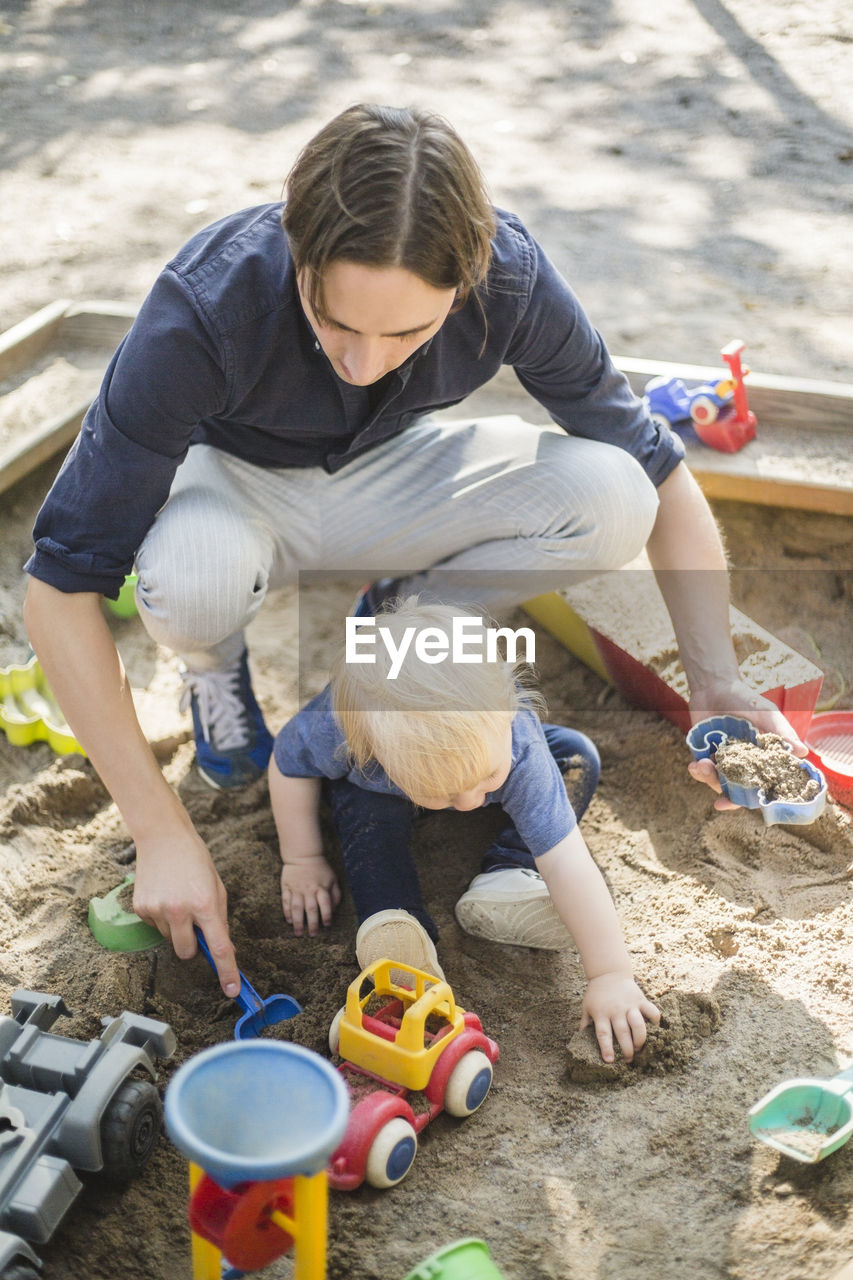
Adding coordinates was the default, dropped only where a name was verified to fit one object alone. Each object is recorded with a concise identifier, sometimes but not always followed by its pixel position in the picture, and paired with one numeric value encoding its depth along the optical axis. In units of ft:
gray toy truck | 4.10
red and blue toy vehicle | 8.07
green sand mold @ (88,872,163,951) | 5.72
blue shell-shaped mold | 5.59
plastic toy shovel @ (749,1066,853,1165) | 4.50
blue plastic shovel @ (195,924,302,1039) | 5.35
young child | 5.11
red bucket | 6.72
